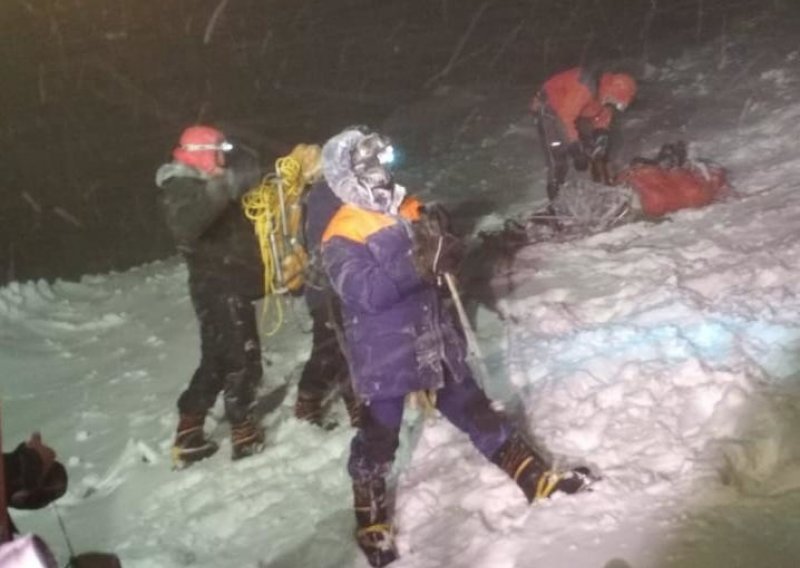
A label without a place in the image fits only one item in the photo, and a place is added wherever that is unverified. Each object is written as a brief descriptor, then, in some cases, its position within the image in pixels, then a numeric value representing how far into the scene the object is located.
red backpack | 8.20
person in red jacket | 8.45
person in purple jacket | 4.12
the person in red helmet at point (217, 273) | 5.40
